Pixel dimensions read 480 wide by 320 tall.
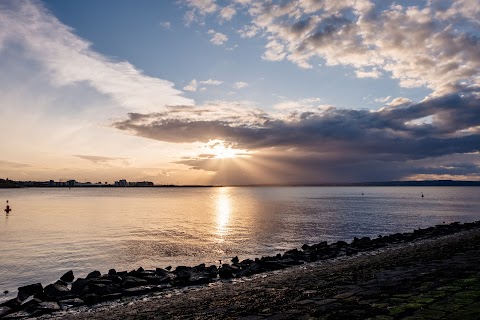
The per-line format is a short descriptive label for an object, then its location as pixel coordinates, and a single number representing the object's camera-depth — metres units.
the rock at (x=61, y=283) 22.72
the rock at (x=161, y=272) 24.52
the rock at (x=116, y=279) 22.14
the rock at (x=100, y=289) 19.62
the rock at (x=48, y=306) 17.59
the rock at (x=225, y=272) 24.11
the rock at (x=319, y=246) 35.21
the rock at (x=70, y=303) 18.39
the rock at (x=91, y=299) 18.73
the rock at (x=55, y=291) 19.81
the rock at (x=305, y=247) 35.96
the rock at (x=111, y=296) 19.09
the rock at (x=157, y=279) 22.65
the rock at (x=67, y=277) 24.69
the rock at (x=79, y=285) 20.62
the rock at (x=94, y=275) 23.95
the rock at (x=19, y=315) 16.75
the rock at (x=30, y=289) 20.36
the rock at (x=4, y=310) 17.08
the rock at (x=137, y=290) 20.12
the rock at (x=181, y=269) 25.31
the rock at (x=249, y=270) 24.46
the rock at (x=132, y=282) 21.61
